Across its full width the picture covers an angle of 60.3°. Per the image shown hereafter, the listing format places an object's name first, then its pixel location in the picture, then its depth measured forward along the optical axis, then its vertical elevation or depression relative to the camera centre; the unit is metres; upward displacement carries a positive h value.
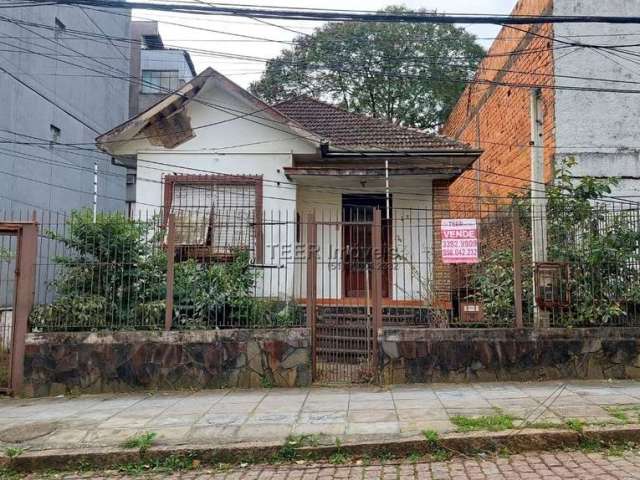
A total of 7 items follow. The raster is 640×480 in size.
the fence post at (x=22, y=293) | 7.45 -0.10
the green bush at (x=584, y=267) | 7.75 +0.30
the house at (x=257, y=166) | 11.05 +2.52
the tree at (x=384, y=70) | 26.47 +10.75
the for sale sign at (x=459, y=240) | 8.00 +0.69
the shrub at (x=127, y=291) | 7.75 -0.06
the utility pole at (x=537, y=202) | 7.84 +1.25
